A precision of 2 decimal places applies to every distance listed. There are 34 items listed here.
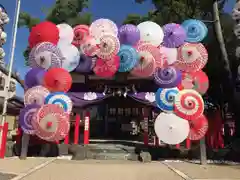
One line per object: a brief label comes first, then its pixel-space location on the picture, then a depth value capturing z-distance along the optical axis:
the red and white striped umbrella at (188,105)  7.81
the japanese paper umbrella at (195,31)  8.40
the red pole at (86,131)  9.01
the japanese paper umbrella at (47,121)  7.63
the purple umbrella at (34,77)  8.01
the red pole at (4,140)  7.88
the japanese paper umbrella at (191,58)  8.14
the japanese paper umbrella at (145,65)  8.08
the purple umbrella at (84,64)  8.40
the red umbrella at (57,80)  7.90
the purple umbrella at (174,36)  8.29
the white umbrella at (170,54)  8.30
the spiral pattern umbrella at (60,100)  7.88
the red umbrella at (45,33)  8.20
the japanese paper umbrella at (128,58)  8.12
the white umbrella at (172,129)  7.73
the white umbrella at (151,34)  8.37
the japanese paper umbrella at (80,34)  8.41
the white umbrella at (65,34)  8.40
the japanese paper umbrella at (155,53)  8.16
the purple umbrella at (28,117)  7.85
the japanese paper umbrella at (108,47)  8.09
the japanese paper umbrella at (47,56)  8.07
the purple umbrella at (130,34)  8.31
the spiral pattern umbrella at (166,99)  7.93
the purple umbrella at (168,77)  8.00
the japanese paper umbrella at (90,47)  8.23
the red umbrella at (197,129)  7.84
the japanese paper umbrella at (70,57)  8.24
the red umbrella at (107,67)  8.16
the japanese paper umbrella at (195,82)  8.09
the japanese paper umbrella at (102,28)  8.41
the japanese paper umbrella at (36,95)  7.90
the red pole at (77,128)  9.22
